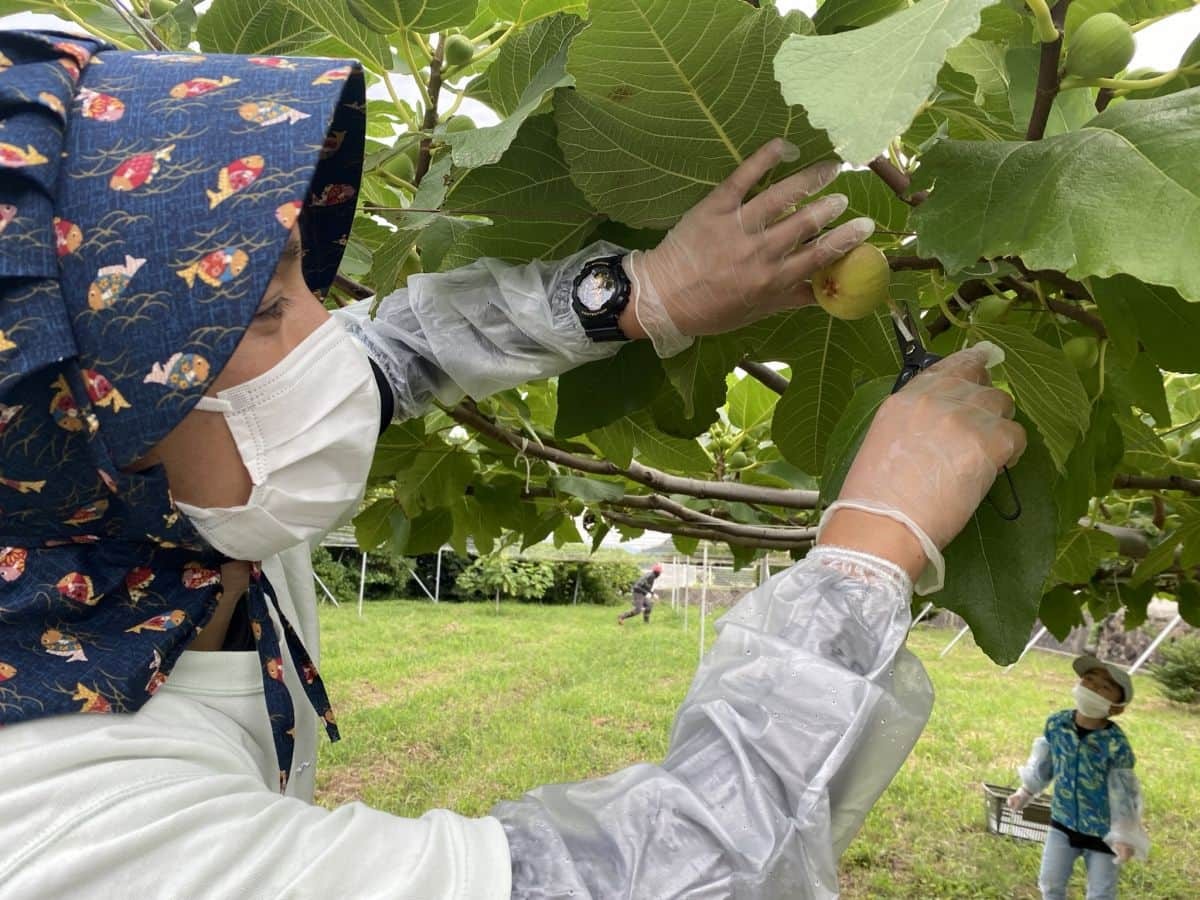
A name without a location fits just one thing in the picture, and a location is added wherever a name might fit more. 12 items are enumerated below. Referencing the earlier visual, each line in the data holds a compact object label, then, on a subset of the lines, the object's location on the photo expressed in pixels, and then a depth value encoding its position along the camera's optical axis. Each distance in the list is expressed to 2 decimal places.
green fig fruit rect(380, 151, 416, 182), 1.38
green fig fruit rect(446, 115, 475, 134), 1.22
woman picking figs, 0.81
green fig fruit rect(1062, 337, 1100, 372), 1.13
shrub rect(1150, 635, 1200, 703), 10.77
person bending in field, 15.72
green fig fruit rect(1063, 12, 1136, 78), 0.77
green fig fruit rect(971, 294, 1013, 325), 1.09
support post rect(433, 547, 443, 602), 16.05
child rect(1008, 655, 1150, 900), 4.89
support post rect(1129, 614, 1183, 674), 10.07
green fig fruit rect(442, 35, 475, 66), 1.28
